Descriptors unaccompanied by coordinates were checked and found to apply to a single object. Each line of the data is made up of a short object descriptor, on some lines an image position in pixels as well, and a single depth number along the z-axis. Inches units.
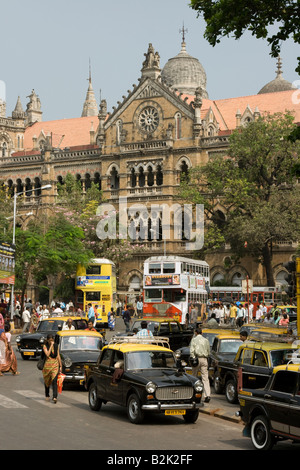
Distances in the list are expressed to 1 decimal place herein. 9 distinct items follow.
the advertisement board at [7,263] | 1519.4
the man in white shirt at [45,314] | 1430.7
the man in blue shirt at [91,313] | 1488.8
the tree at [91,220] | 2481.5
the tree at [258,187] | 2063.2
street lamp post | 1612.9
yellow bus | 1847.9
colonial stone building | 2561.5
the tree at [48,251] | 1760.6
